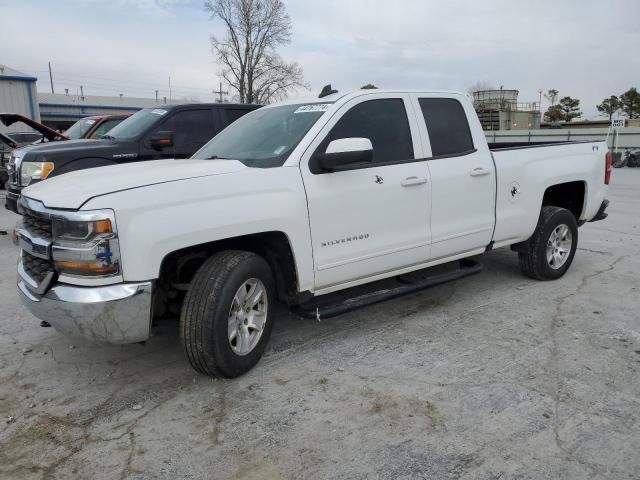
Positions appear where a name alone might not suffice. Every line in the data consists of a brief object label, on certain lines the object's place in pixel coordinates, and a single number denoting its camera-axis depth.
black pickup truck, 6.96
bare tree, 51.25
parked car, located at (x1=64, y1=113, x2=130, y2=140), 9.95
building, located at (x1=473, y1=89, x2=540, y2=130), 38.03
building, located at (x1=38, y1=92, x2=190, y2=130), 48.69
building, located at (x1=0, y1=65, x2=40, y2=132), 30.44
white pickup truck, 3.10
